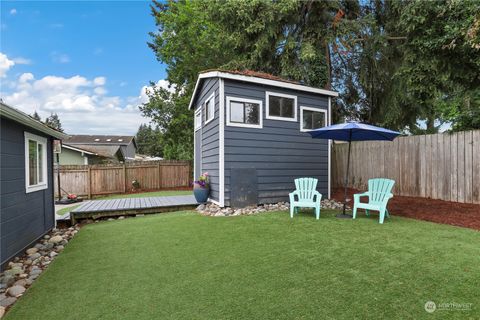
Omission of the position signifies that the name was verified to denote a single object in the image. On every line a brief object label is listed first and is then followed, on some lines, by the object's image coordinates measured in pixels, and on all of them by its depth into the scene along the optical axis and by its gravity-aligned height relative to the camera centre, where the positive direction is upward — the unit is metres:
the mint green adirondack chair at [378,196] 5.28 -0.80
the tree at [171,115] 15.03 +2.46
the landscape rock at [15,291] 2.96 -1.43
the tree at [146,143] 44.44 +2.74
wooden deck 6.80 -1.30
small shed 6.70 +0.54
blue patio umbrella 5.24 +0.48
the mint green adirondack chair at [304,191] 5.90 -0.76
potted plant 7.47 -0.88
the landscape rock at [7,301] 2.73 -1.44
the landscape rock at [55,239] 5.06 -1.50
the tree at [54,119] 55.34 +7.99
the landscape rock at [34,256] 4.17 -1.49
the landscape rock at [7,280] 3.25 -1.45
